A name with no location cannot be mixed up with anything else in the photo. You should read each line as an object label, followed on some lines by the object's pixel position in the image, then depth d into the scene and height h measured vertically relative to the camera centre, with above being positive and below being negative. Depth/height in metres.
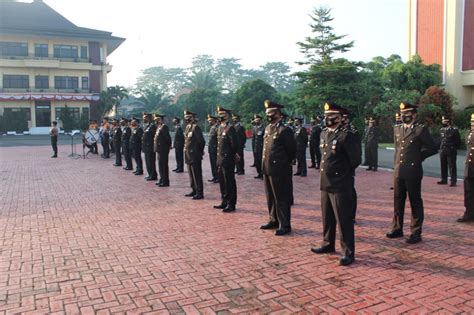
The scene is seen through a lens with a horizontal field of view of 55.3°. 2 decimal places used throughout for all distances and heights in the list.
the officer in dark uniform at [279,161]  6.17 -0.38
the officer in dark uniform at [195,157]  8.93 -0.48
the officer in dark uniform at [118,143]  15.51 -0.36
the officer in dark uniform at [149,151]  11.64 -0.48
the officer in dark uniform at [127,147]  14.22 -0.45
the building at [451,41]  27.59 +5.80
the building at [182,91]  74.38 +6.89
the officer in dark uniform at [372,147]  13.45 -0.42
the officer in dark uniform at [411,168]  5.76 -0.46
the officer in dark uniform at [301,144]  12.38 -0.32
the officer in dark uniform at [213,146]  10.80 -0.33
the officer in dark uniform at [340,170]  4.95 -0.42
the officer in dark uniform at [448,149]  10.51 -0.37
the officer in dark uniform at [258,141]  12.37 -0.23
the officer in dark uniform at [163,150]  10.59 -0.41
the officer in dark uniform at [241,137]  11.39 -0.11
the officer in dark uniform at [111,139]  18.71 -0.27
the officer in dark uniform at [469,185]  6.79 -0.80
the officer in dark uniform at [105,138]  18.70 -0.23
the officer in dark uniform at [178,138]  12.52 -0.15
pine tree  27.91 +5.67
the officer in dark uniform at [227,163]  7.70 -0.53
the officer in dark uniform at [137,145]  13.05 -0.37
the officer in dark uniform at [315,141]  13.77 -0.27
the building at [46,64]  41.16 +6.35
